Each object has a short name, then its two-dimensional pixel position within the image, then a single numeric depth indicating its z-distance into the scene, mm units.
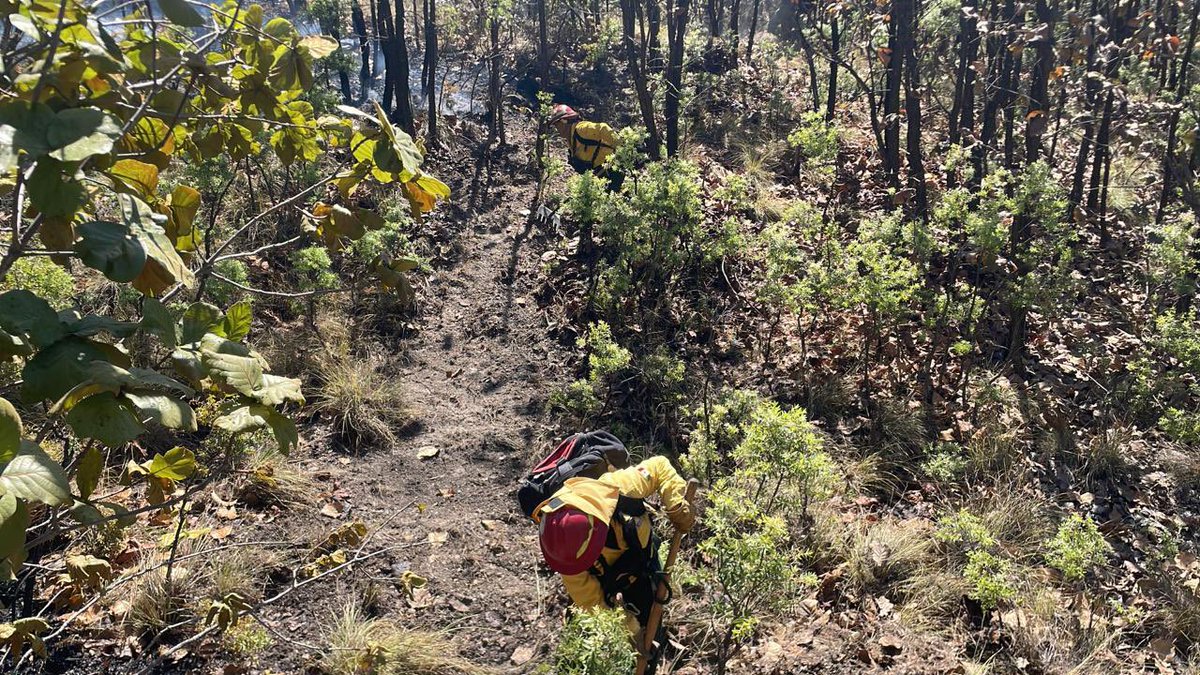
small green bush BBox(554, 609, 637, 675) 2840
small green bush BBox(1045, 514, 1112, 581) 4062
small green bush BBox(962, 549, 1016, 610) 4008
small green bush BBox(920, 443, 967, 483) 5332
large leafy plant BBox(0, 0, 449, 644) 1383
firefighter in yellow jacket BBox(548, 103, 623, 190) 8242
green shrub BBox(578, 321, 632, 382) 5551
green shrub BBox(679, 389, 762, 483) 5008
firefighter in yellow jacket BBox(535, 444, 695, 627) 3307
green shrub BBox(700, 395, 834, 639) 3389
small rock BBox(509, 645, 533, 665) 4129
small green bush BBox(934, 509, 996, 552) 4305
